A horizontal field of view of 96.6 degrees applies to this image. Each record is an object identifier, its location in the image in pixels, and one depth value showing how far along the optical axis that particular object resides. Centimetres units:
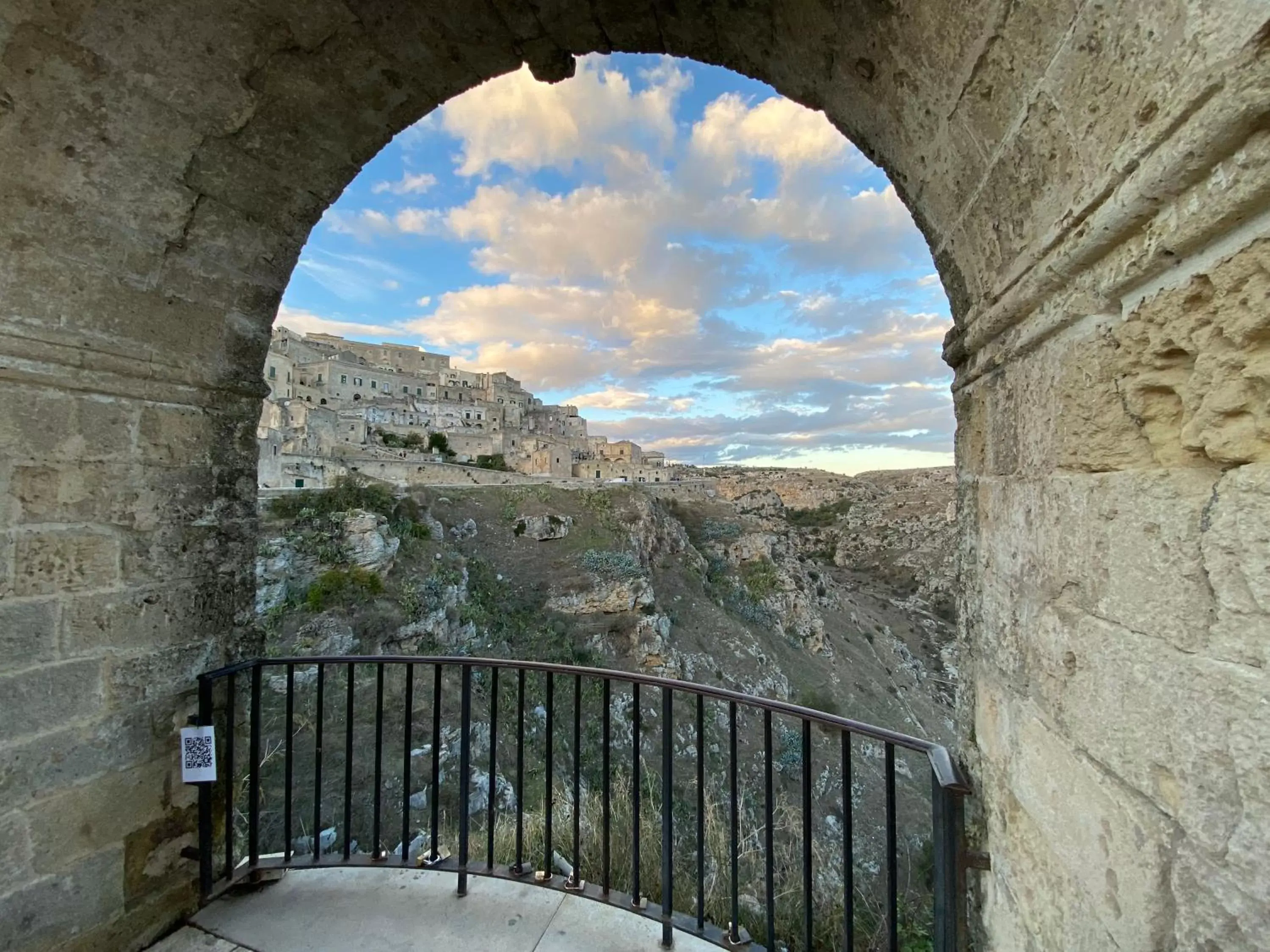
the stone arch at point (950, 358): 84
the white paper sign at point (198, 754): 237
